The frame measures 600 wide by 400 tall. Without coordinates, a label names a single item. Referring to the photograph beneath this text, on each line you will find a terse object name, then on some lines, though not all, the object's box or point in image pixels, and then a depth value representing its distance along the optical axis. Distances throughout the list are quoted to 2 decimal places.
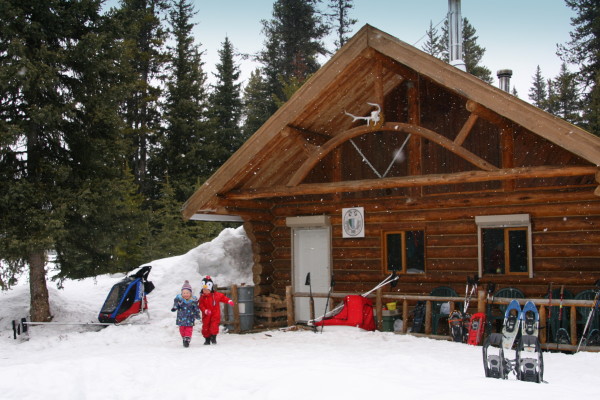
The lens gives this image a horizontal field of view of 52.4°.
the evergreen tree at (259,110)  31.36
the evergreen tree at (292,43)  33.66
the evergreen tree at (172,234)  22.44
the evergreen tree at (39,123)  13.08
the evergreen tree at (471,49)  41.12
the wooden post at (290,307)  13.02
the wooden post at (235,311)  13.47
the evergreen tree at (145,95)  28.76
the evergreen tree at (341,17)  36.75
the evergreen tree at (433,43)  45.37
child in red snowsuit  11.58
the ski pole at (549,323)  10.63
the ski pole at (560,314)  10.05
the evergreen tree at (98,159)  14.28
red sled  12.12
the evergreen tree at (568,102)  25.82
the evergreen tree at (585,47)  26.53
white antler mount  11.73
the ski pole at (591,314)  9.81
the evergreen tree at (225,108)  29.64
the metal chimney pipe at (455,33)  14.62
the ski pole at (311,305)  12.45
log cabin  11.38
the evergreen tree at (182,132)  28.03
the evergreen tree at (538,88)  58.12
